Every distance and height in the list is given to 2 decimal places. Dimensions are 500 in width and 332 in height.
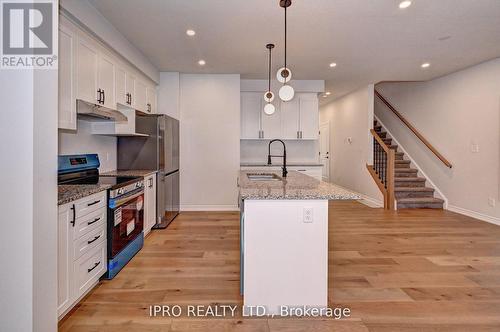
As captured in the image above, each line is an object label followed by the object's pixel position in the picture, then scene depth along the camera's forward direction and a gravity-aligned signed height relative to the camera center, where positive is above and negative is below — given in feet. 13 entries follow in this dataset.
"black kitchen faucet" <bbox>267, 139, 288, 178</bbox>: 10.44 -0.40
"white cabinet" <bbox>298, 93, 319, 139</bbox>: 20.15 +3.33
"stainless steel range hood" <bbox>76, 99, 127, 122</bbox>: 8.67 +1.65
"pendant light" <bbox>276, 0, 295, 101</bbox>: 8.70 +2.76
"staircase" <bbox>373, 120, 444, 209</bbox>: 18.33 -1.91
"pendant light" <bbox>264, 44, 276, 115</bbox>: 12.23 +2.95
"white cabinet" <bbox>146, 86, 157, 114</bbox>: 15.56 +3.54
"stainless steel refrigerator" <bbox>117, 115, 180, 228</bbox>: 13.64 +0.45
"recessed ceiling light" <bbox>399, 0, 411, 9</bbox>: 9.11 +5.26
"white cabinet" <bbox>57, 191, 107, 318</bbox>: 6.26 -2.22
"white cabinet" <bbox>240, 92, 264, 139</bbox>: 20.01 +3.41
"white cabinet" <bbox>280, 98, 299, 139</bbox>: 20.13 +3.16
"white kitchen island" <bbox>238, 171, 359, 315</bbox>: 6.51 -2.14
